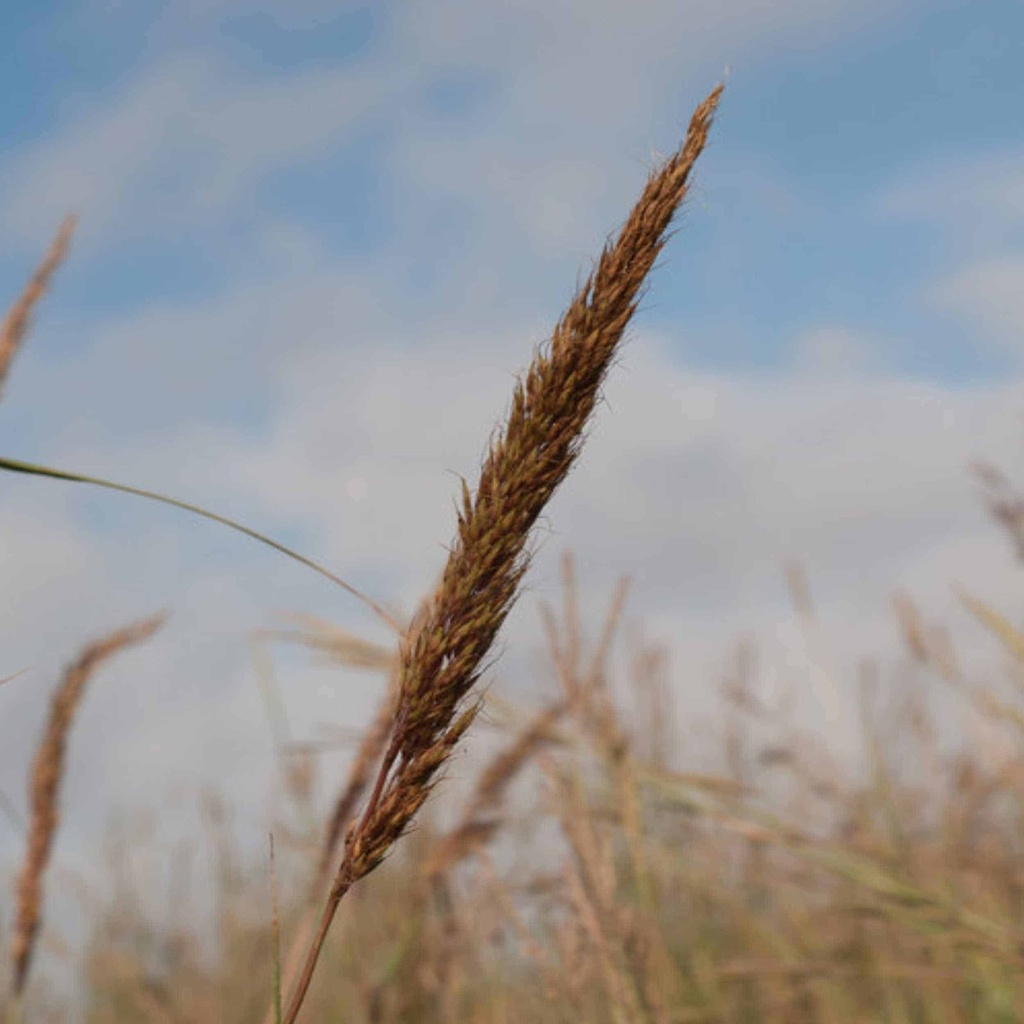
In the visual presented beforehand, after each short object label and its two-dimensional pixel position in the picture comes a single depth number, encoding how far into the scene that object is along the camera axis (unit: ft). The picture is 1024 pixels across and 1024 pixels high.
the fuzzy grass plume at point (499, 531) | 1.86
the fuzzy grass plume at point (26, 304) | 2.73
